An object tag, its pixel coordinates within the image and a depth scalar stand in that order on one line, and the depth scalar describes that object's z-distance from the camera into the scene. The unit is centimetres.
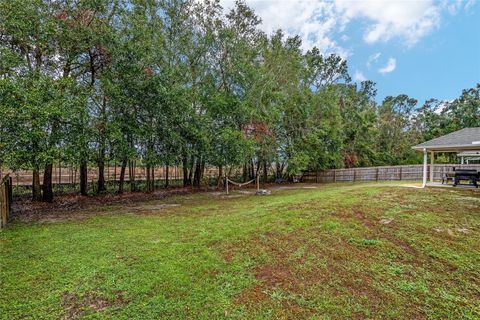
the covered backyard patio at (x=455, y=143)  956
